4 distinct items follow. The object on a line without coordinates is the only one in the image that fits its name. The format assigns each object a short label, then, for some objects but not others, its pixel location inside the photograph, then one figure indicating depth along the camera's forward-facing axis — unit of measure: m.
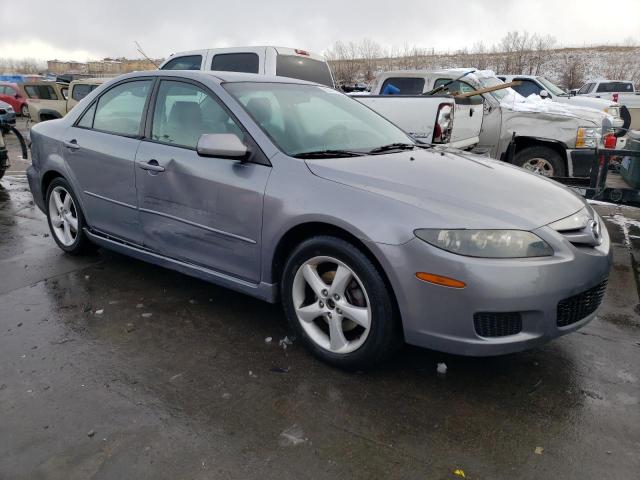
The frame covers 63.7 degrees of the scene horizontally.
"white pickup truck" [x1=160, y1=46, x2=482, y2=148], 6.29
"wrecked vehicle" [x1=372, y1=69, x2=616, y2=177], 7.26
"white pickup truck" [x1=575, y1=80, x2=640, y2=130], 14.78
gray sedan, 2.52
